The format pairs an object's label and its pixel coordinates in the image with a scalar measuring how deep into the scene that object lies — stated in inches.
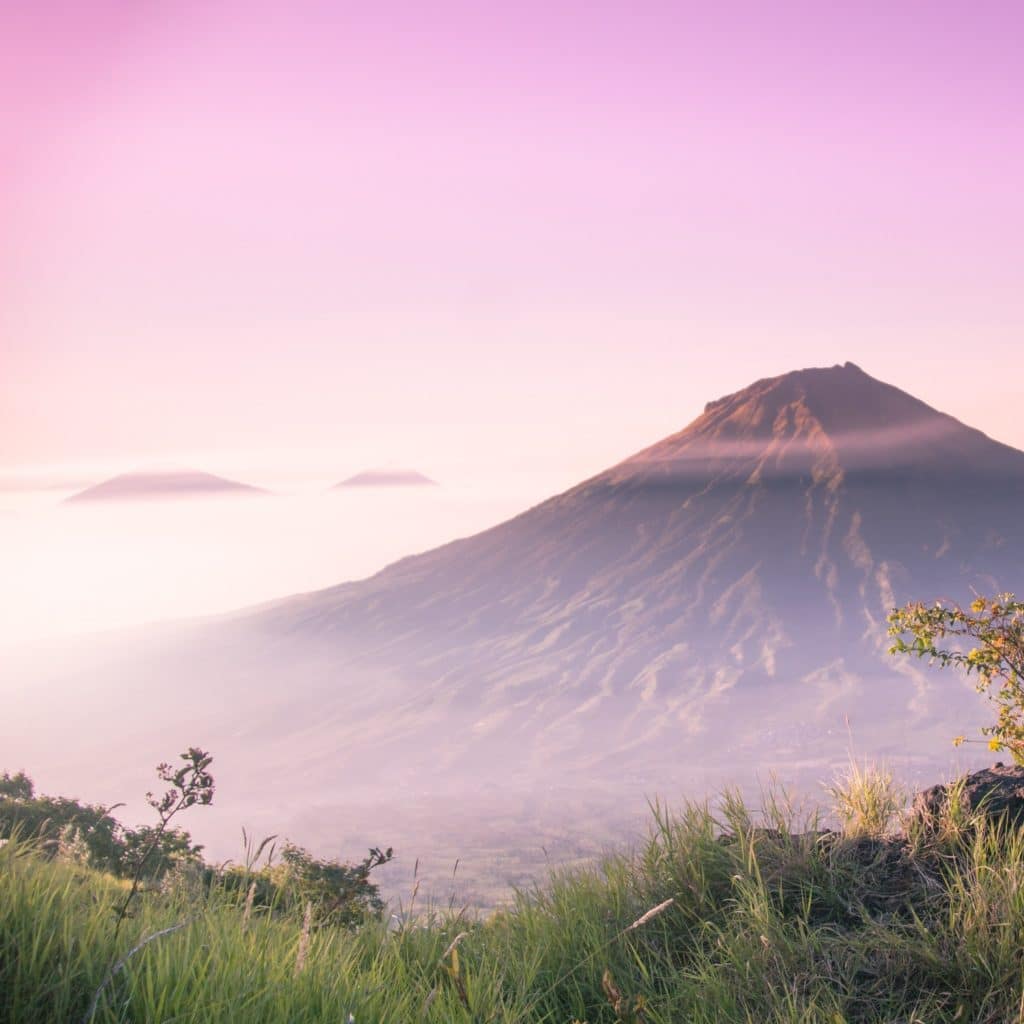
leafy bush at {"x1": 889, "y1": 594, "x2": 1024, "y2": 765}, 335.9
